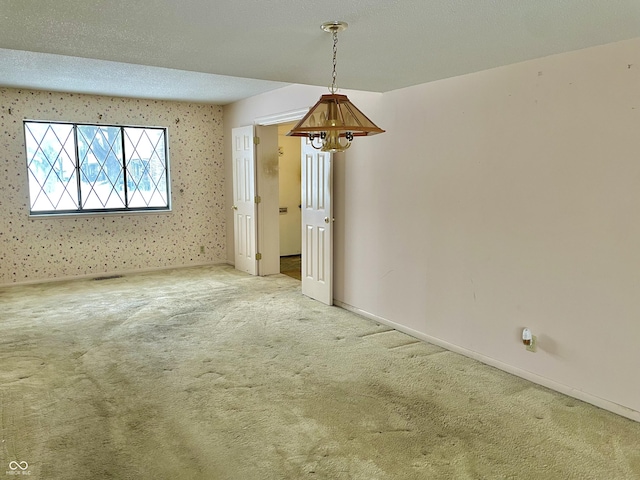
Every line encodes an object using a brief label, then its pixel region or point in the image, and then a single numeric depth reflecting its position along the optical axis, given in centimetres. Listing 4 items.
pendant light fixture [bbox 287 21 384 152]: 226
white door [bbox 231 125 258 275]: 628
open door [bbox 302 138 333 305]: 485
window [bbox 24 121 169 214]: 589
